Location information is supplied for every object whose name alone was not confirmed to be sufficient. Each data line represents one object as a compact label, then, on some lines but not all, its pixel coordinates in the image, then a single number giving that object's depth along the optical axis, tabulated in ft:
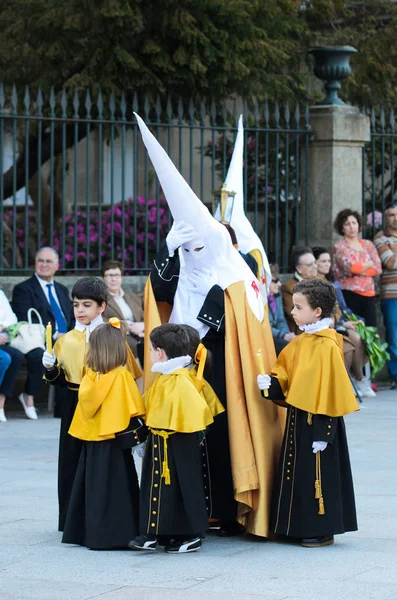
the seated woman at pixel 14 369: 35.17
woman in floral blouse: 41.22
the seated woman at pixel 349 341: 39.42
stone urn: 44.01
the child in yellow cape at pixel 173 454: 19.51
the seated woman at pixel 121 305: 36.24
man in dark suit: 36.32
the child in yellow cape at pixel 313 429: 20.10
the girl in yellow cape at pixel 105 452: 19.88
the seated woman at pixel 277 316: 37.63
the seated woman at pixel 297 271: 38.70
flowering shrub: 39.68
